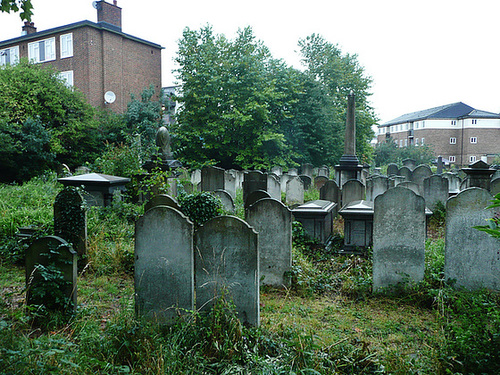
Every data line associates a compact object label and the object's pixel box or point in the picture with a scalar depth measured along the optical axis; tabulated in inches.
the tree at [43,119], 728.3
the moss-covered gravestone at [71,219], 262.2
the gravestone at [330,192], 453.4
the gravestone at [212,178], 544.7
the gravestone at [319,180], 620.7
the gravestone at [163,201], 291.2
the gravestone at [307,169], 930.7
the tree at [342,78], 1217.4
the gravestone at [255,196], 338.0
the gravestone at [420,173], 634.8
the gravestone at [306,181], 668.7
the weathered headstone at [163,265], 180.9
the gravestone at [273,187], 512.1
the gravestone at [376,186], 499.2
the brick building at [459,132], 2338.8
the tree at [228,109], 919.7
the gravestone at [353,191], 434.3
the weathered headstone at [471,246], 218.2
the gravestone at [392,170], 855.0
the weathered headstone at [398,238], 229.5
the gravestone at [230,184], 572.4
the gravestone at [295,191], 513.7
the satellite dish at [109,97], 1093.2
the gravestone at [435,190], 482.6
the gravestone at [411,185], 432.3
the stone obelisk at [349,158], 570.3
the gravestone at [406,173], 688.4
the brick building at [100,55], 1066.1
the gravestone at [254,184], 460.8
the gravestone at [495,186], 428.7
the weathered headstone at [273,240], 245.3
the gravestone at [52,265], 183.2
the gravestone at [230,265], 177.9
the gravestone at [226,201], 366.6
